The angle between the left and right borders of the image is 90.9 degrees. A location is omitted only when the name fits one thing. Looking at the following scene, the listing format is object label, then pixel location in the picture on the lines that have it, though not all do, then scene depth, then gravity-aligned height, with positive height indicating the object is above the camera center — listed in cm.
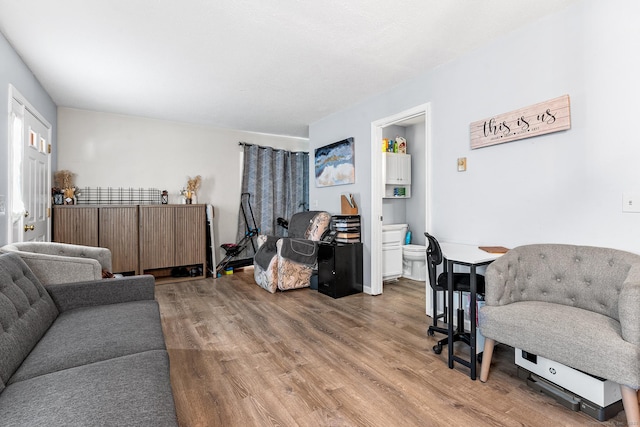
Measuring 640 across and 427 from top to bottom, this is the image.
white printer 162 -95
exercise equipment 526 -48
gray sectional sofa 97 -59
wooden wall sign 221 +71
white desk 204 -44
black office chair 232 -52
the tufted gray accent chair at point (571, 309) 147 -56
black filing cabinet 385 -66
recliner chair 407 -54
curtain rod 564 +130
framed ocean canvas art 427 +76
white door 303 +40
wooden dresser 404 -23
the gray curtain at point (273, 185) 569 +60
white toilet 446 -69
